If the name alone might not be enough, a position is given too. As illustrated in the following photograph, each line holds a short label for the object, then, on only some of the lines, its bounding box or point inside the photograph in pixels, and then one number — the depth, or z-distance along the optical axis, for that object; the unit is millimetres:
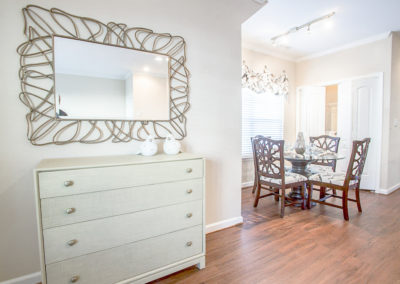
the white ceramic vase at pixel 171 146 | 1881
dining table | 2965
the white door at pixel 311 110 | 4633
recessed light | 2490
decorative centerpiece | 3139
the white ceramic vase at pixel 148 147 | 1793
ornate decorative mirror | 1571
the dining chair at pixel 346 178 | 2723
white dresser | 1286
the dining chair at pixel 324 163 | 3385
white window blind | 4293
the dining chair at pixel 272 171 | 2822
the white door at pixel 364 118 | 3826
